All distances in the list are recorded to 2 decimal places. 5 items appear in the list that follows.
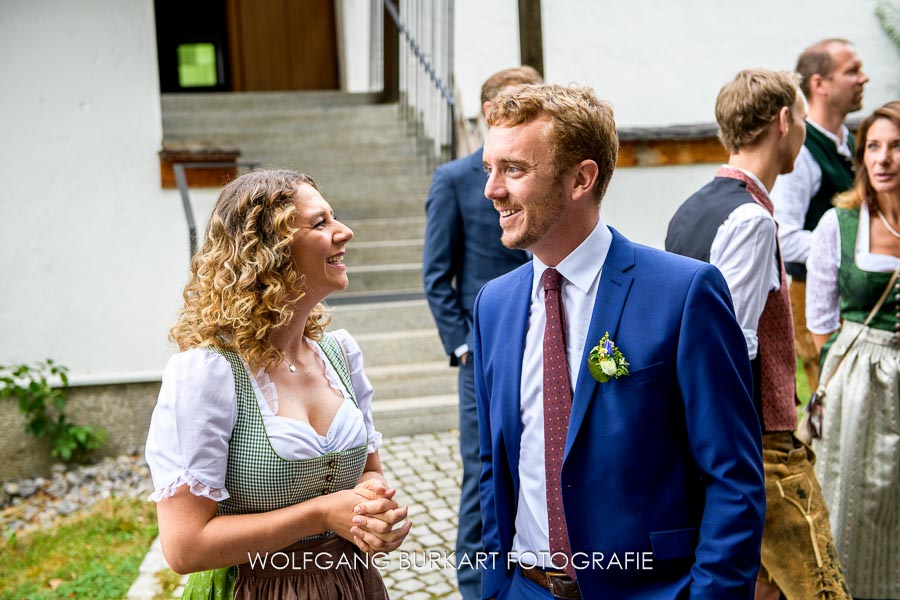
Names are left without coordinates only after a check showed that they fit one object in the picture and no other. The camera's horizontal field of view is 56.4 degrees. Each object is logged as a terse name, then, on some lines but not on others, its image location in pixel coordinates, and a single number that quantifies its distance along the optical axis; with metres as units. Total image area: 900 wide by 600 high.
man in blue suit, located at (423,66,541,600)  3.94
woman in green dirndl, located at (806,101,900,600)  3.46
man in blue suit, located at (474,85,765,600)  1.79
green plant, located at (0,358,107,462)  6.04
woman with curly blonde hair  1.83
